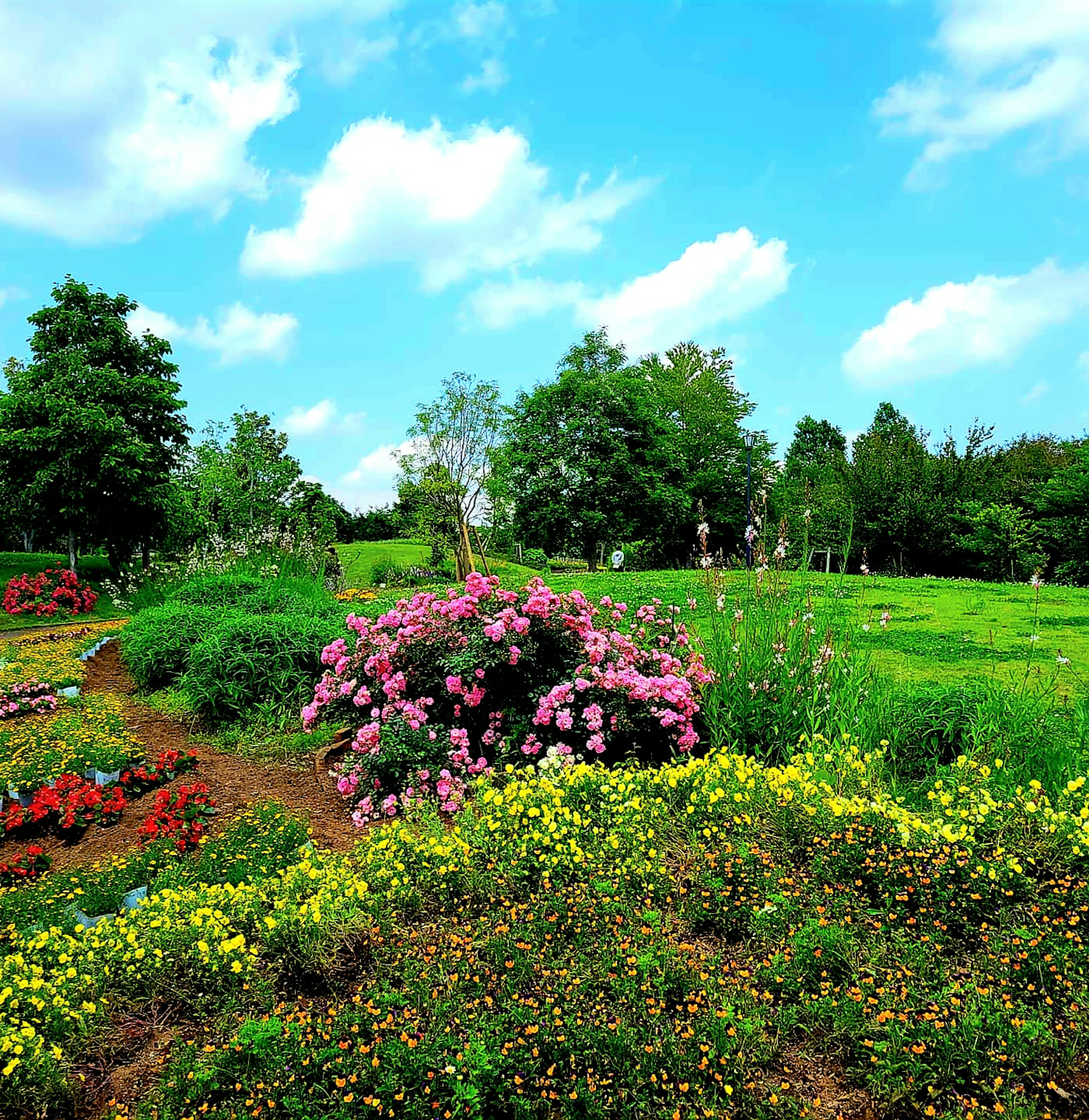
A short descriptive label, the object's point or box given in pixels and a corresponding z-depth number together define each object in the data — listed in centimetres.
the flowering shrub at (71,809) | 505
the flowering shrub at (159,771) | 555
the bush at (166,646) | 832
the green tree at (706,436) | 3484
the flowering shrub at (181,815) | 457
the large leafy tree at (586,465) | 2878
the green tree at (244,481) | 1872
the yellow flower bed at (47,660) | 846
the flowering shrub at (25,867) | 441
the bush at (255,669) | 701
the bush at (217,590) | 1084
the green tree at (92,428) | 1747
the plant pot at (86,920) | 369
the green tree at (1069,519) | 2000
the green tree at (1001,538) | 2038
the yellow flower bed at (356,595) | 1289
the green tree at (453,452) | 2309
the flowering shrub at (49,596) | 1586
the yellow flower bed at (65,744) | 572
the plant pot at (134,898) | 380
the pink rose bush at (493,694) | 492
